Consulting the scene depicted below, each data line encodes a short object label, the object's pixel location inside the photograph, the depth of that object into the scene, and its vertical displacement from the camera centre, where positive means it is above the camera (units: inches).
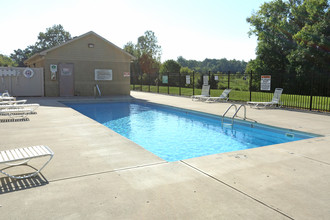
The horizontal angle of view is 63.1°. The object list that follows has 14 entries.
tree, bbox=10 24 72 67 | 3024.1 +545.7
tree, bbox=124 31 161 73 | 2220.4 +313.5
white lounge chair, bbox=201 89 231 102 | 617.9 -25.0
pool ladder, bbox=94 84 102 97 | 774.5 -9.0
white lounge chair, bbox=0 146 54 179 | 145.2 -39.1
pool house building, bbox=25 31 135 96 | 735.7 +54.0
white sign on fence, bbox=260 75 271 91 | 530.8 +11.5
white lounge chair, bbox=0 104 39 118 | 358.3 -34.4
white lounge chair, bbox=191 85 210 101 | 669.3 -10.0
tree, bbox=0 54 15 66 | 2644.2 +243.4
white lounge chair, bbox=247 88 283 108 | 504.7 -21.0
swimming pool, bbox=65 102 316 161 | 289.2 -59.7
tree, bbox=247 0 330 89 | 1020.5 +215.1
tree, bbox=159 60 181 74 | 1604.2 +123.5
